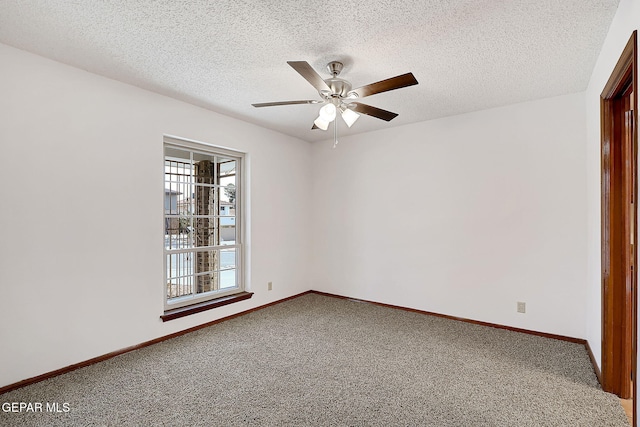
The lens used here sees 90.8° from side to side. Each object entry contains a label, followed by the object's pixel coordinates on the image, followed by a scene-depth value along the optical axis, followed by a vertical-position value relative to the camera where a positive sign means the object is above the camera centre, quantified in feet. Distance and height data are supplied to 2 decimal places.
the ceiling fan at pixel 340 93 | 6.97 +3.00
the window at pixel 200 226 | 11.33 -0.37
